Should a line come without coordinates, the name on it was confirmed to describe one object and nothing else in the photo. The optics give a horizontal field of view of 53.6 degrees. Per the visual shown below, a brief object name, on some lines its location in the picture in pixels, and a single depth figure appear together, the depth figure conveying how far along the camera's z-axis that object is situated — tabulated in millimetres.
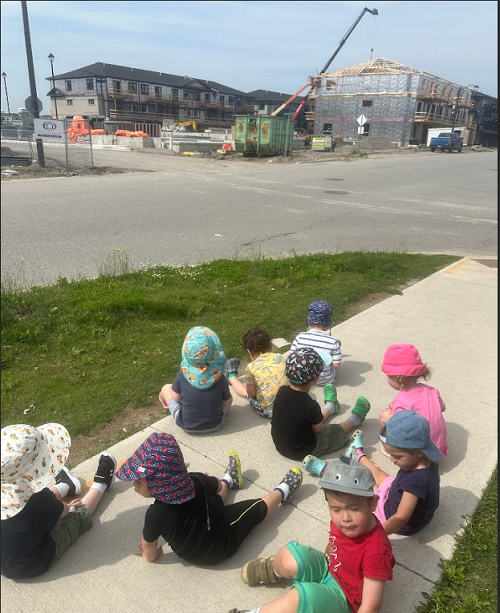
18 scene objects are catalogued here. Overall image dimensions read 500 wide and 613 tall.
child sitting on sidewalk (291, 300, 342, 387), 4203
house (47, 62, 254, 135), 55875
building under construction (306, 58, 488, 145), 56906
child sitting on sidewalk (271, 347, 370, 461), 3180
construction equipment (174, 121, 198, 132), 54816
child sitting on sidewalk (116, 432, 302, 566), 2293
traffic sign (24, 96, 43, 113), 18562
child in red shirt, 2027
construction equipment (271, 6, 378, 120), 62325
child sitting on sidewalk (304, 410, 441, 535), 2473
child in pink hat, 3119
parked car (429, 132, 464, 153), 47062
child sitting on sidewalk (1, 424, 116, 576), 2090
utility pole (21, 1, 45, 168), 17211
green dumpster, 30109
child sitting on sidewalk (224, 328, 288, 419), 3693
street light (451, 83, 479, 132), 63406
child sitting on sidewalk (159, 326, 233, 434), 3416
